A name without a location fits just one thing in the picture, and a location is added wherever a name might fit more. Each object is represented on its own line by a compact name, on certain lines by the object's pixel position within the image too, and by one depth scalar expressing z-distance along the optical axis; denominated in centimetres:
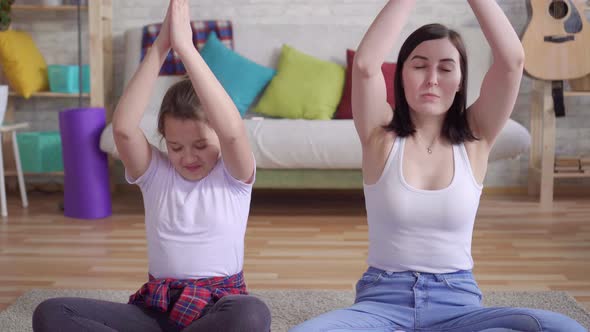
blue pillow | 366
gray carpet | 196
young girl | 143
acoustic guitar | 350
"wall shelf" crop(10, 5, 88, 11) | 373
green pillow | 356
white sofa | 314
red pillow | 357
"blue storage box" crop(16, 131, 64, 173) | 377
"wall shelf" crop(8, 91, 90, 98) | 379
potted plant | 358
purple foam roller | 325
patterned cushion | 379
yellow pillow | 369
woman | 138
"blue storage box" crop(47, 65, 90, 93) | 381
